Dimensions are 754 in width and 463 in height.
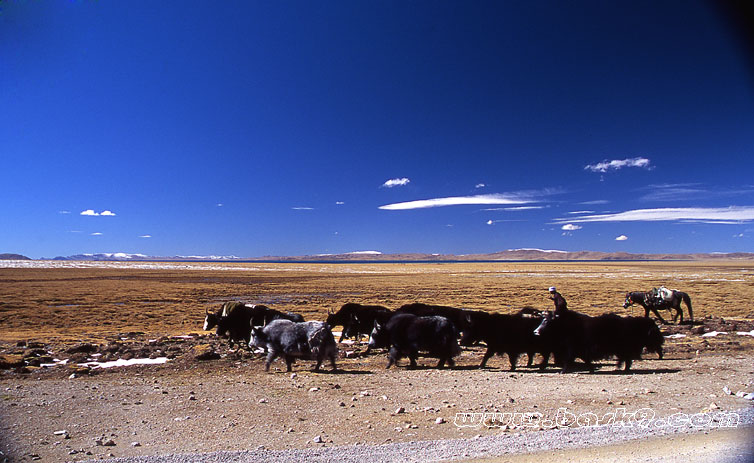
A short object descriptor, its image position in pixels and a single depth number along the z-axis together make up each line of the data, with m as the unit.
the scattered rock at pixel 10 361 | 9.22
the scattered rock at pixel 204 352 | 10.44
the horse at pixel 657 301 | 16.83
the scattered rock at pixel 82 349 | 11.17
